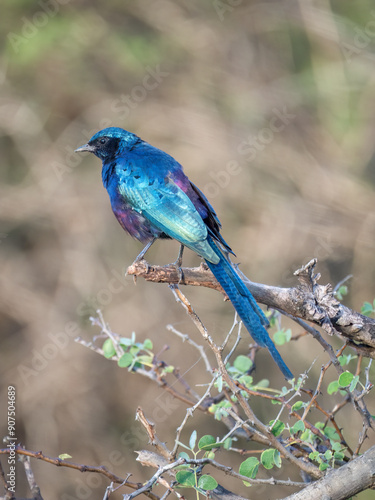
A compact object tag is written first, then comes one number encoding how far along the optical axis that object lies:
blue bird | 5.86
